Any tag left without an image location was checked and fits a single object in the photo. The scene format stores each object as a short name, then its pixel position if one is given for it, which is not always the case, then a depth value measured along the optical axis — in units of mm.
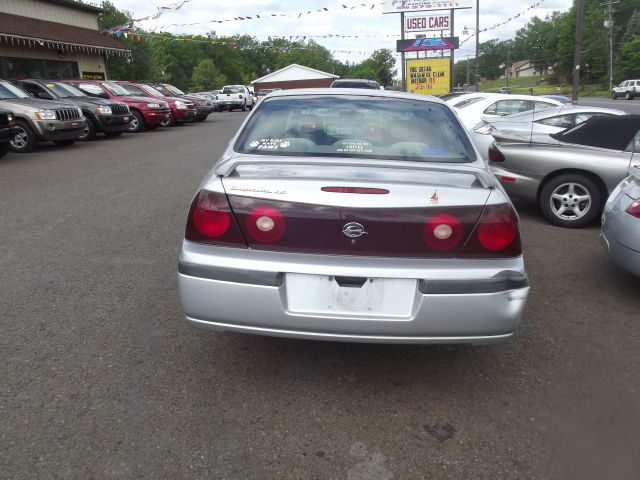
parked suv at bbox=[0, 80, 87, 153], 12250
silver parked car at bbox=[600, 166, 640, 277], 3896
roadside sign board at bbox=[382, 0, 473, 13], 25797
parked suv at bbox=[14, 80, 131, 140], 14758
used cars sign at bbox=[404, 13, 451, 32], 25531
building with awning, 21875
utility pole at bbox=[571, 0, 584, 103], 21672
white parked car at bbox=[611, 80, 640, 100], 48909
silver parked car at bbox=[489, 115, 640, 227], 5984
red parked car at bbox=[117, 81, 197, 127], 20094
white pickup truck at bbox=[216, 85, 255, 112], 38219
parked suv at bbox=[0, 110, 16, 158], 10923
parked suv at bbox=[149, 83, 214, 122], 23266
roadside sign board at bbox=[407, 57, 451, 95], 23781
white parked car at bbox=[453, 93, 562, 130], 10828
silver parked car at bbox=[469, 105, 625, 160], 7634
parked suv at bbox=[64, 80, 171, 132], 17484
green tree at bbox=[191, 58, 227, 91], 90312
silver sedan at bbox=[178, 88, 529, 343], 2555
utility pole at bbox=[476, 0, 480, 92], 38150
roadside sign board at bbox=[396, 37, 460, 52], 23750
